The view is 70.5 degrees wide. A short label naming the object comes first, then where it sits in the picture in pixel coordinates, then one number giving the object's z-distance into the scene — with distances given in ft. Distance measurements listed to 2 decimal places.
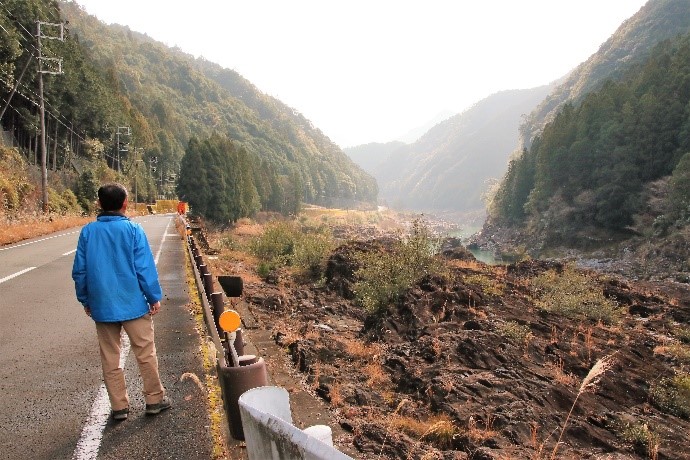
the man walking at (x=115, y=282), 12.37
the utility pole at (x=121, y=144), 190.39
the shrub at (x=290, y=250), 63.10
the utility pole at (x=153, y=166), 259.76
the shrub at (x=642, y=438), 22.56
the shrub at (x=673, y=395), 28.40
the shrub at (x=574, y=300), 49.21
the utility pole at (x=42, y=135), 84.79
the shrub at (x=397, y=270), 43.21
